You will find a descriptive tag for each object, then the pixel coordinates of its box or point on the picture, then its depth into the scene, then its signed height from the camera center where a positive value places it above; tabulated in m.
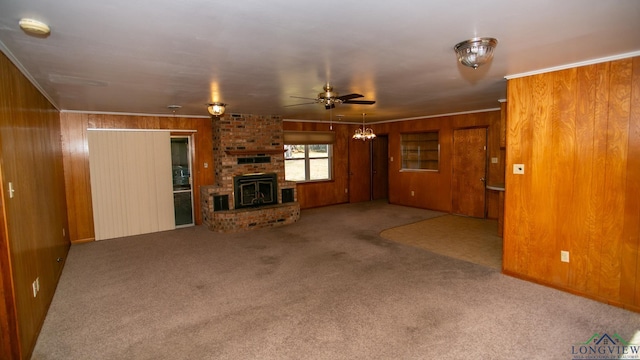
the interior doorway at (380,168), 9.80 -0.25
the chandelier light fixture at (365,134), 7.20 +0.58
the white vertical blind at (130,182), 5.90 -0.30
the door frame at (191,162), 6.79 +0.06
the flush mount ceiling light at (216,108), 4.80 +0.82
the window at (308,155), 8.21 +0.17
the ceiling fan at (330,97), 3.77 +0.73
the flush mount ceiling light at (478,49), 2.39 +0.79
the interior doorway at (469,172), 7.08 -0.33
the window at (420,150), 8.21 +0.21
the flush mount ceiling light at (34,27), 1.92 +0.86
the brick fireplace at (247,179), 6.42 -0.34
